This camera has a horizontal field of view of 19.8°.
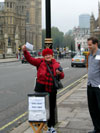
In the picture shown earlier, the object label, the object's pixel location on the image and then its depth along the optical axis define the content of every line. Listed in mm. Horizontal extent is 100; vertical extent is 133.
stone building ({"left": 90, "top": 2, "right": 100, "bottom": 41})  110650
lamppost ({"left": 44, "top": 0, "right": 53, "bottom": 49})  6730
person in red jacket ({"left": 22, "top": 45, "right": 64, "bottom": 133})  5398
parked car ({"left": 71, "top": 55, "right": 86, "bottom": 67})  31884
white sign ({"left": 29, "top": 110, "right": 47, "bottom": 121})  5016
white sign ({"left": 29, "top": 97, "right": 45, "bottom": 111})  5004
